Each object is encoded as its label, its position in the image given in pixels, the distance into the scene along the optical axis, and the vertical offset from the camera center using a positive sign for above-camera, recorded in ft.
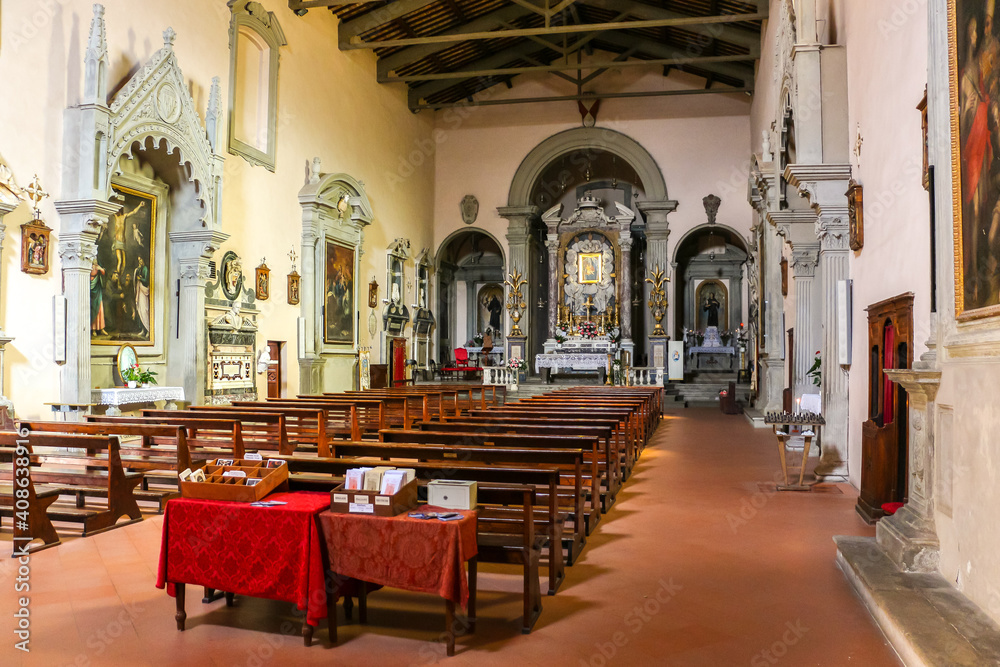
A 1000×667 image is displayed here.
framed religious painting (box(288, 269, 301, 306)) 46.96 +4.46
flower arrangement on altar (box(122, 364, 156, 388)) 32.86 -0.76
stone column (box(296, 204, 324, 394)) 47.60 +3.52
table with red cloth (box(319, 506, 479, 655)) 10.71 -2.75
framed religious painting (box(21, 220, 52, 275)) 28.25 +4.17
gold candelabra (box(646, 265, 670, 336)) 67.87 +5.63
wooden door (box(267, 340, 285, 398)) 45.21 -0.83
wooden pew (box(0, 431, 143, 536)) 17.31 -2.99
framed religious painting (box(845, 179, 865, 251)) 22.88 +4.44
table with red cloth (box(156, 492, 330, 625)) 11.15 -2.88
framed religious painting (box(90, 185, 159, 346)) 33.24 +3.80
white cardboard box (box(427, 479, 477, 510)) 11.53 -2.06
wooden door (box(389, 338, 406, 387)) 61.51 -0.21
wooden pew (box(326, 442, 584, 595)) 16.19 -2.04
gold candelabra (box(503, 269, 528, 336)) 69.82 +5.56
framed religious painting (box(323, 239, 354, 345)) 50.75 +4.42
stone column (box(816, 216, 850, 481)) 24.97 -0.11
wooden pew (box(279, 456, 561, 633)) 12.25 -2.11
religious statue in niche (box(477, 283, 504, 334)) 81.51 +5.86
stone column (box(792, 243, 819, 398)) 32.91 +2.35
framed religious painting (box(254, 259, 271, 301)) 43.83 +4.48
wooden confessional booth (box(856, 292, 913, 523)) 18.38 -1.70
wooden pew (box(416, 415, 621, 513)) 20.71 -1.95
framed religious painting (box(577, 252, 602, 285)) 70.85 +8.65
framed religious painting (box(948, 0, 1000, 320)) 11.18 +3.23
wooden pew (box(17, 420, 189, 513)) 19.75 -2.38
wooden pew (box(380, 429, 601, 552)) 17.35 -2.03
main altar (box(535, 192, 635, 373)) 69.26 +8.30
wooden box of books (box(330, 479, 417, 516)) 11.17 -2.11
